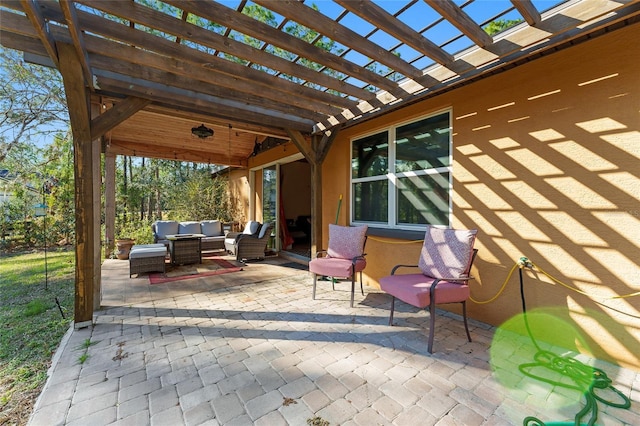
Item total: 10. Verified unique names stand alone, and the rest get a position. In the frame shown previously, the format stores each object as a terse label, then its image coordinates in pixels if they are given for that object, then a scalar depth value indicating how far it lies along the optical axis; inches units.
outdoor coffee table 230.1
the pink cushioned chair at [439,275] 99.7
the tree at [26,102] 286.5
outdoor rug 192.5
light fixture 192.9
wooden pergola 83.1
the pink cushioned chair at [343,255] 142.1
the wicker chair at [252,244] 250.1
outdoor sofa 277.1
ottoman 191.9
